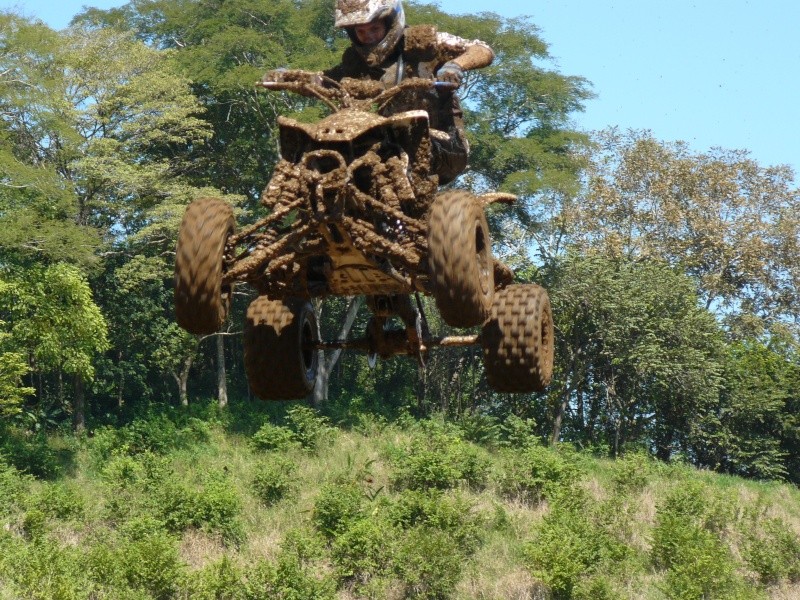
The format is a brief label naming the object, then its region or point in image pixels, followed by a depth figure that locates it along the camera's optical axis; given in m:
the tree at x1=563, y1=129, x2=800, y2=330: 46.44
